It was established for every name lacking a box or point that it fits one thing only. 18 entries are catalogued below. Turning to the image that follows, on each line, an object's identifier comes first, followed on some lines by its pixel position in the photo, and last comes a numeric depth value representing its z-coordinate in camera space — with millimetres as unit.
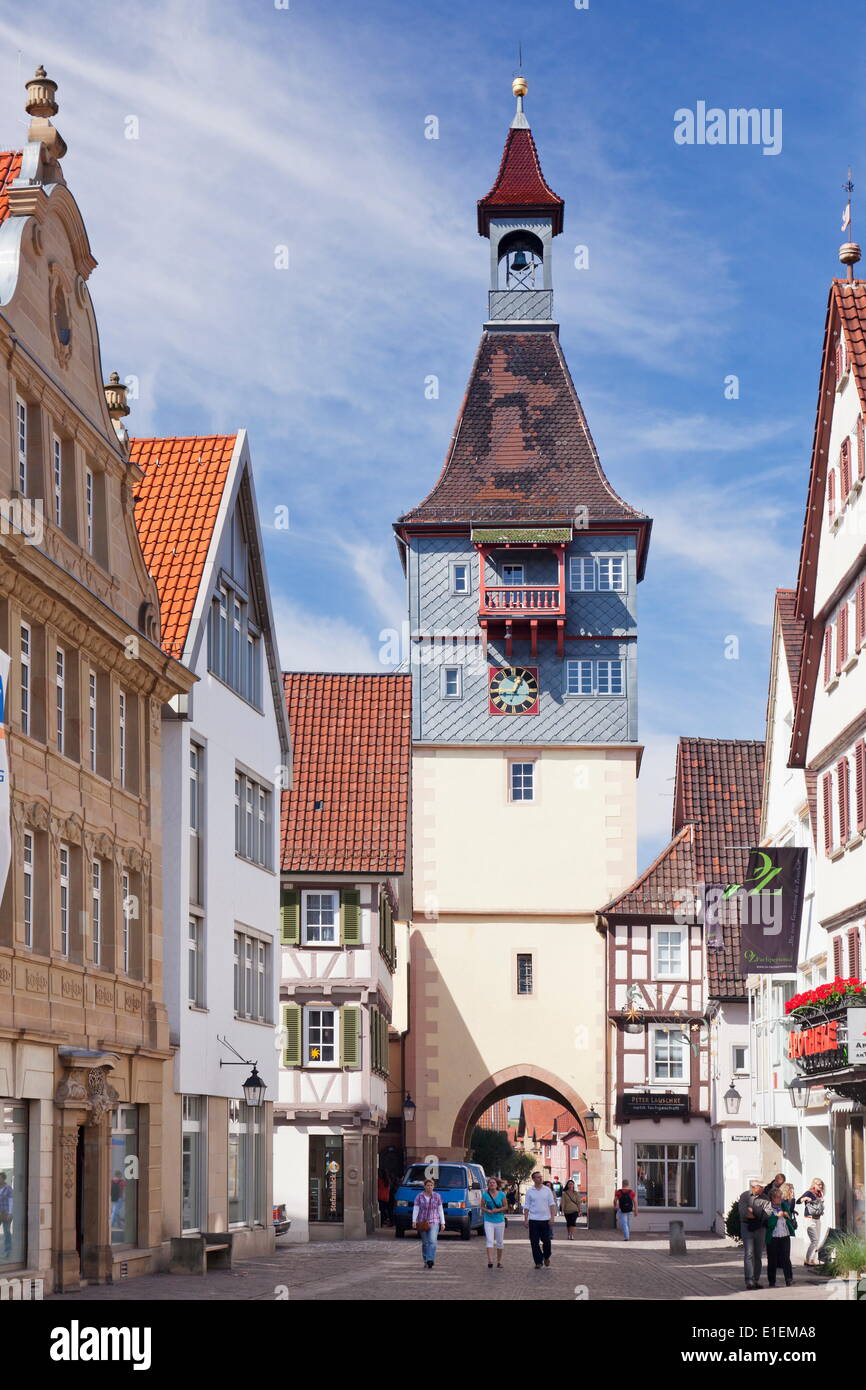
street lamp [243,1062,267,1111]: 30062
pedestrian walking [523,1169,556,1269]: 27297
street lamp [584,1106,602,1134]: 51562
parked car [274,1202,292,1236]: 37625
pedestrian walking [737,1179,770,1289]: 24312
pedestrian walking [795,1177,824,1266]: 28922
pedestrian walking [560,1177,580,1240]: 42156
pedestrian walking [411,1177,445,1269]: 27781
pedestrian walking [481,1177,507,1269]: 27922
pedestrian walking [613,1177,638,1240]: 42344
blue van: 39688
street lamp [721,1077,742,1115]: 41375
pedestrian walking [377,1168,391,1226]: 49906
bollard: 34000
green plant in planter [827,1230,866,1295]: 22297
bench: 26406
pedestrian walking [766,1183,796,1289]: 23984
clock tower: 53219
